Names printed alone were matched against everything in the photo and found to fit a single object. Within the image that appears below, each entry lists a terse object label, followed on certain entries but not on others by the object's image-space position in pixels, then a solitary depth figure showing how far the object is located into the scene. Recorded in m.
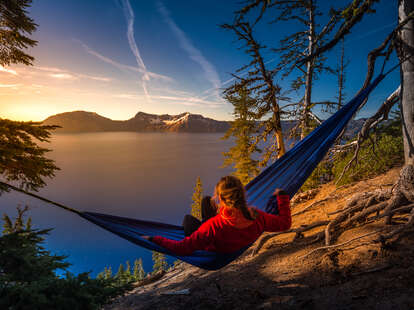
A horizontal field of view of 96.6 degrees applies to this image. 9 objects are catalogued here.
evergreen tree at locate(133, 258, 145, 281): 21.84
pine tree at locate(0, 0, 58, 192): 2.46
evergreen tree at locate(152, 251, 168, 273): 19.45
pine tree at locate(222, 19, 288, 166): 4.88
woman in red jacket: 1.38
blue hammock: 2.03
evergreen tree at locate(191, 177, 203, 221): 15.36
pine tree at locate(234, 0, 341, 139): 3.06
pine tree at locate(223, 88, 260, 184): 8.62
